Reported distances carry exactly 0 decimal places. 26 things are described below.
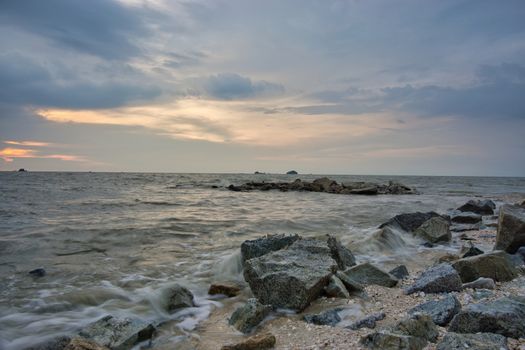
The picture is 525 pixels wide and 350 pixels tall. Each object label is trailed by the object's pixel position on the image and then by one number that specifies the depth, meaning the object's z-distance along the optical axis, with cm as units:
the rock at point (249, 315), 436
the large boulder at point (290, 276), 488
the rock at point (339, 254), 678
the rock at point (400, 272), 612
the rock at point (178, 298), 512
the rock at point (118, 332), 393
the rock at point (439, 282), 505
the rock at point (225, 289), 572
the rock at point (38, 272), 658
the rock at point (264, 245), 678
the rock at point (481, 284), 518
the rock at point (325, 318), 421
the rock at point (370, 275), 573
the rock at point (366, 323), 398
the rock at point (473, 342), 298
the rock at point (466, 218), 1361
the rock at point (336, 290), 509
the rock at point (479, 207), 1623
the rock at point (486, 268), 555
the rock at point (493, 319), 338
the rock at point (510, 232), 755
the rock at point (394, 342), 321
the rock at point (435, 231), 988
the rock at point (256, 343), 364
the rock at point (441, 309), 385
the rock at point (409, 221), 1107
